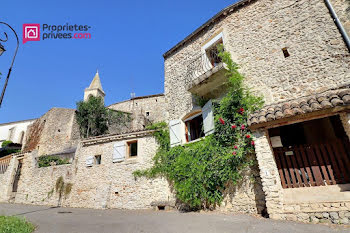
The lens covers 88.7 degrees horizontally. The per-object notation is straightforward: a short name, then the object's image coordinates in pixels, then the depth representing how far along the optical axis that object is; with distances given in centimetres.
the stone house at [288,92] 465
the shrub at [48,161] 1305
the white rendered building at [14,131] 3294
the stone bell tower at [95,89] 3027
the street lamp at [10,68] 459
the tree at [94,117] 2061
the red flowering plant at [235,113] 600
